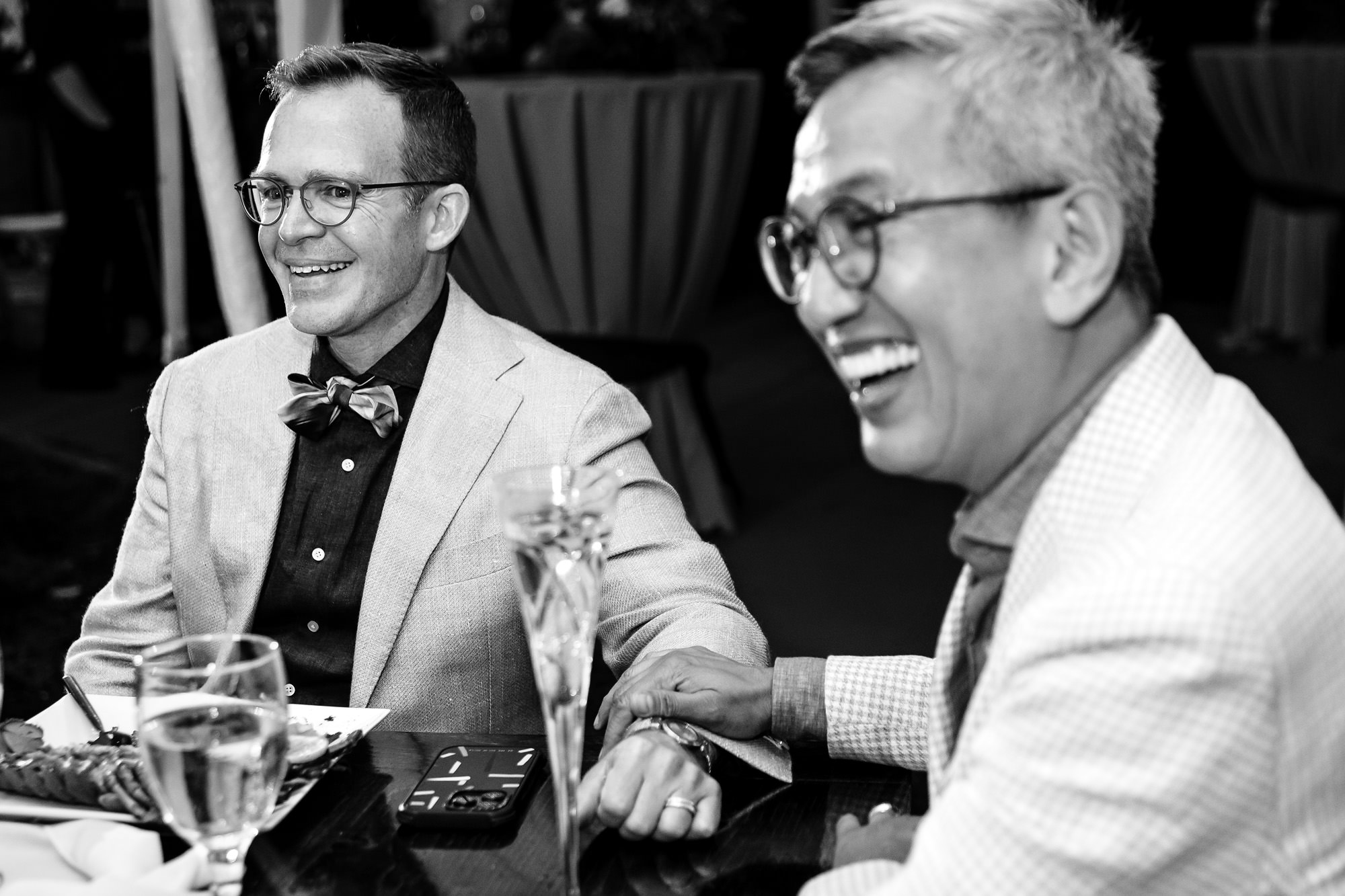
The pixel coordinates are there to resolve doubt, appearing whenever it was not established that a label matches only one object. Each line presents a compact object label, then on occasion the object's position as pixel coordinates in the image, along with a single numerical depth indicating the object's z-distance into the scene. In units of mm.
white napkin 1644
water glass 1565
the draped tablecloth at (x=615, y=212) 4687
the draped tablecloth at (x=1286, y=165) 7159
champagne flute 1595
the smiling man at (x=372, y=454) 2200
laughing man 1518
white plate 1861
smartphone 1742
